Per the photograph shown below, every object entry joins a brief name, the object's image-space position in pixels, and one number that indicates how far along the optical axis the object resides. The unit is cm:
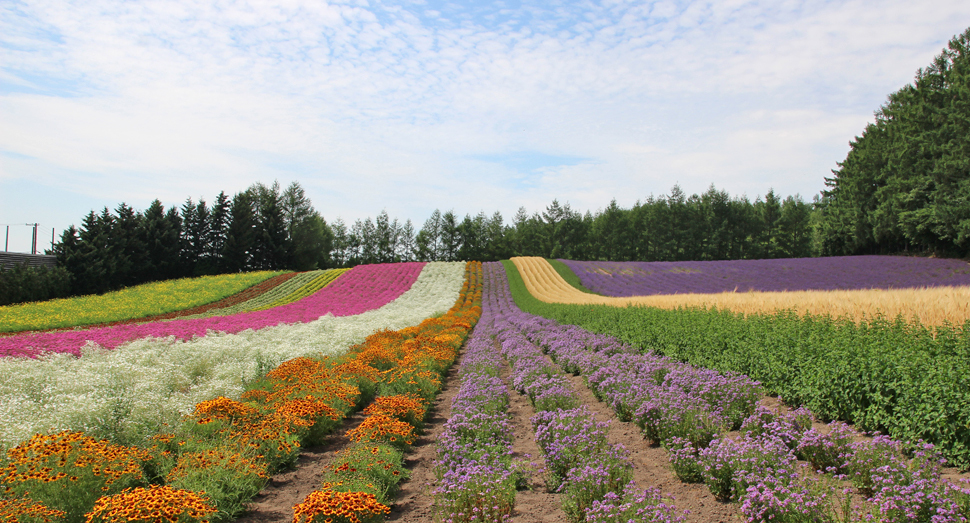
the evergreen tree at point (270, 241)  6506
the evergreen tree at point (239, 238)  6072
